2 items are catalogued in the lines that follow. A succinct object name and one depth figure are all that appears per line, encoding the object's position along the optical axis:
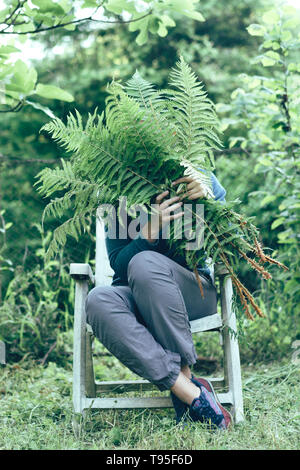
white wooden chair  2.00
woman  1.80
